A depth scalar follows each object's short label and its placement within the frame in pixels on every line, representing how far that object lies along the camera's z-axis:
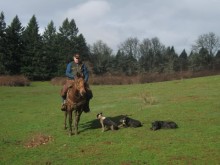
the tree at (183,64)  90.61
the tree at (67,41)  84.81
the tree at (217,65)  49.96
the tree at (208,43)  98.11
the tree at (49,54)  76.25
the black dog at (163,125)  14.25
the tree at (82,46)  92.94
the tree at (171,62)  88.91
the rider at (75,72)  14.62
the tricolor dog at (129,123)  15.05
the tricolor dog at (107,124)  14.80
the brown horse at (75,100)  14.16
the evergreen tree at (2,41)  70.38
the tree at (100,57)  97.50
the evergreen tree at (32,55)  74.50
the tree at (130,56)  100.49
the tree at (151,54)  106.04
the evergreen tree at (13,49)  73.56
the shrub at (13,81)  46.00
